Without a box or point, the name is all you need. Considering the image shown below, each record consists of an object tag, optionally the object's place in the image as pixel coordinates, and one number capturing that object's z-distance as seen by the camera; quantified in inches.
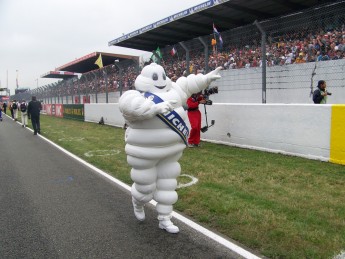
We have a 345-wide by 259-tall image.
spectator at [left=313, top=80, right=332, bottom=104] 341.4
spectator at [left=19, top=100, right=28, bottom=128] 776.7
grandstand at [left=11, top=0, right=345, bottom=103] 359.6
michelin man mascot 148.1
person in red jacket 371.9
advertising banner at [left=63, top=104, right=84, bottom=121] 927.6
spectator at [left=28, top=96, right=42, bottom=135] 610.9
